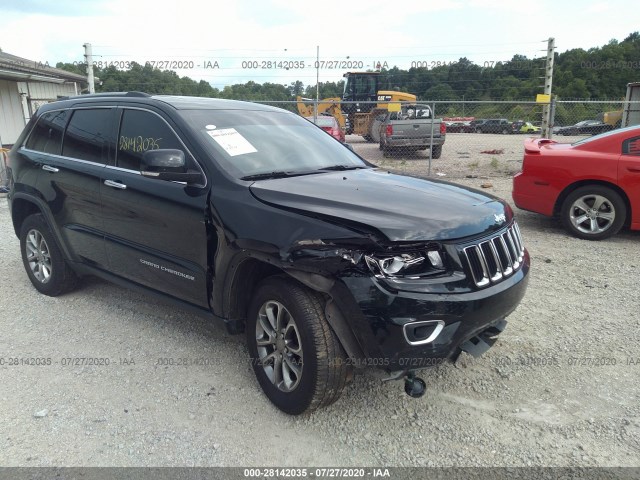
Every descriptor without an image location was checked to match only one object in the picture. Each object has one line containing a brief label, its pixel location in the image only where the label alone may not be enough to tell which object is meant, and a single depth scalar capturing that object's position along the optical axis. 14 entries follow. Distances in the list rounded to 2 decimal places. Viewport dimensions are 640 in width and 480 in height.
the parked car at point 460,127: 27.52
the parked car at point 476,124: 26.49
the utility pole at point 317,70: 24.89
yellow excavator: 21.36
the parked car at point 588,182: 6.06
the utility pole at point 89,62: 14.87
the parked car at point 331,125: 14.94
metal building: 14.88
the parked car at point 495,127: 25.86
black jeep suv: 2.52
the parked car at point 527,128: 27.78
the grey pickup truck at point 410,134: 14.44
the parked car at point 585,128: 24.72
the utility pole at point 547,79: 13.39
